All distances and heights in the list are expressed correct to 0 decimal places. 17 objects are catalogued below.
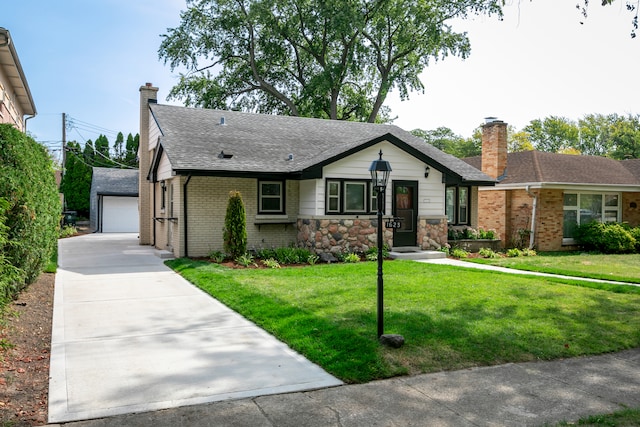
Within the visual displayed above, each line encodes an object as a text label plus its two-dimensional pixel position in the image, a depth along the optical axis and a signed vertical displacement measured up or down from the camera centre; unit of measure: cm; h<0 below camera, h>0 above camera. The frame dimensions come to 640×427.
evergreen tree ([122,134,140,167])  4588 +504
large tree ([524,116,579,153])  5675 +848
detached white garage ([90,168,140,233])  2911 -1
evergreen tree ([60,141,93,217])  3356 +142
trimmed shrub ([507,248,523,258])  1705 -157
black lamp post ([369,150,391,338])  627 +21
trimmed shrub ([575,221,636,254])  1833 -110
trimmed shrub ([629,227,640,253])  1883 -101
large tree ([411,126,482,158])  5703 +808
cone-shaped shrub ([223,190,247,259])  1352 -55
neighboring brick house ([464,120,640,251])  1894 +50
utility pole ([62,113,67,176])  3644 +500
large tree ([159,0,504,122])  3006 +986
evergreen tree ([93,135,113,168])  4622 +491
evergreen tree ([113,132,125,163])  4971 +572
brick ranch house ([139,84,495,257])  1484 +60
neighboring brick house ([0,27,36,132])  1040 +317
